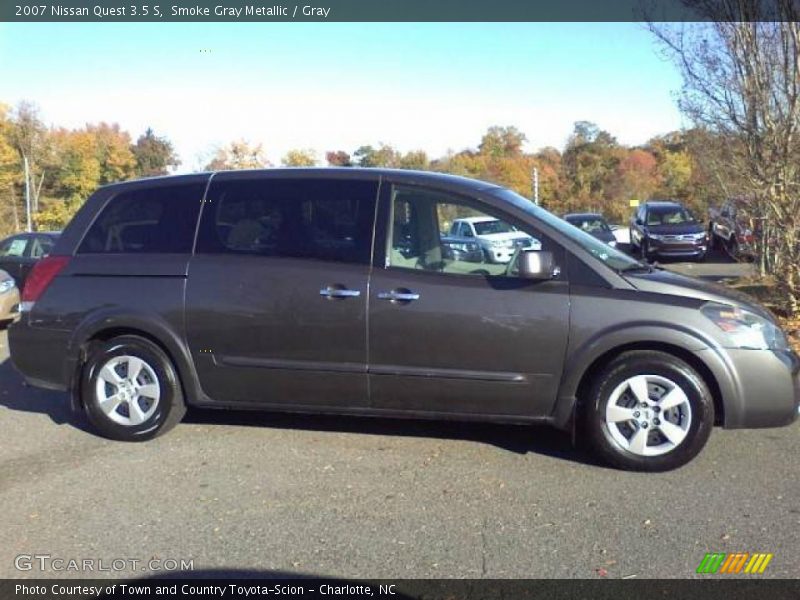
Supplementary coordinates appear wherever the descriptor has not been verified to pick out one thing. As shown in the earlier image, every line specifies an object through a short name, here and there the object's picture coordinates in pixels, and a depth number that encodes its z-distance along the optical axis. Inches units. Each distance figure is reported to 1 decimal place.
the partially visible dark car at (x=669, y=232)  836.6
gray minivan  177.8
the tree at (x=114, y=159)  1761.8
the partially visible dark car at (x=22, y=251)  540.4
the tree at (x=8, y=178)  1550.2
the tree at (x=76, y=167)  1706.4
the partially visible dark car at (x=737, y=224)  415.2
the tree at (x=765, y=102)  348.8
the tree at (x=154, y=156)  1825.8
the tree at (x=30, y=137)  1628.9
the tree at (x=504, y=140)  2224.4
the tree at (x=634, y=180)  1863.9
